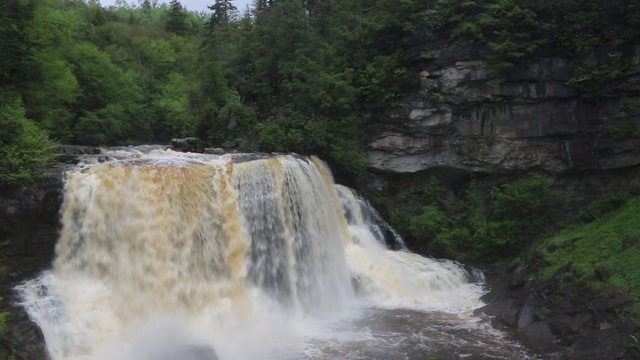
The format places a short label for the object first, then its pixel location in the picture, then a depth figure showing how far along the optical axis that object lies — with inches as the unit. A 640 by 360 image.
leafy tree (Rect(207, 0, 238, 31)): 1549.1
